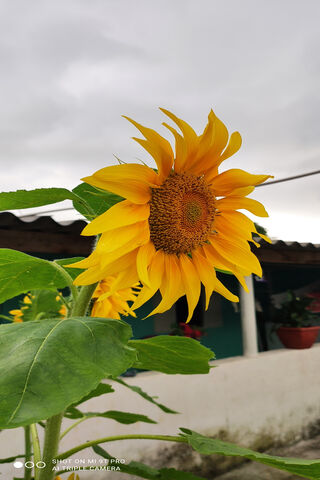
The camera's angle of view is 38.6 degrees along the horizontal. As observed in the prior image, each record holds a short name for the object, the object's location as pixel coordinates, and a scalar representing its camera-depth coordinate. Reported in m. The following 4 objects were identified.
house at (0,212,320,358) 3.11
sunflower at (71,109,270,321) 0.47
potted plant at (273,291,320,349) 5.49
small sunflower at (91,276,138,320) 0.79
